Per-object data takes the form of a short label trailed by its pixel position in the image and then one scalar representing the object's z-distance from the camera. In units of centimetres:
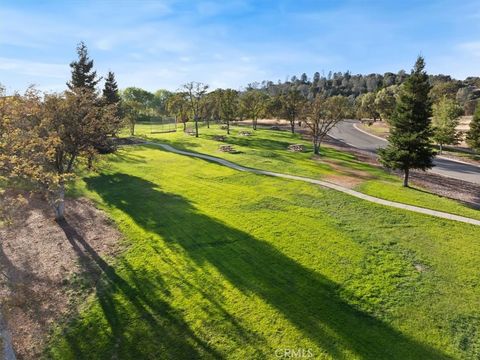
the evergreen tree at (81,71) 4472
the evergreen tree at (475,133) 4897
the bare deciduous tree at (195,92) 5703
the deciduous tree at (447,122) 5147
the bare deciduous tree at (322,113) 4432
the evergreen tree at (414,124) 2727
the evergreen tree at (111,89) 4981
